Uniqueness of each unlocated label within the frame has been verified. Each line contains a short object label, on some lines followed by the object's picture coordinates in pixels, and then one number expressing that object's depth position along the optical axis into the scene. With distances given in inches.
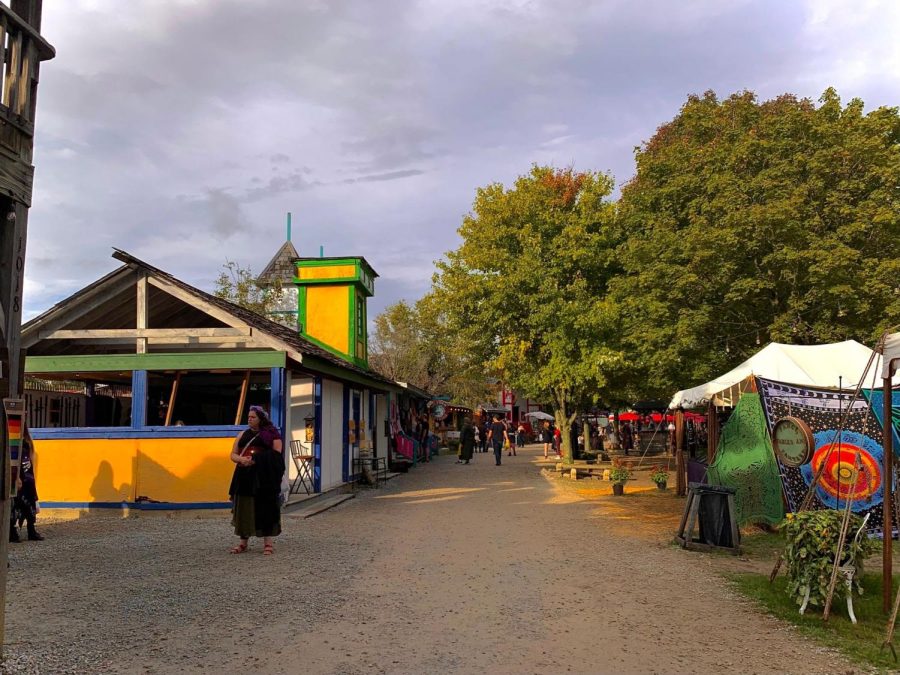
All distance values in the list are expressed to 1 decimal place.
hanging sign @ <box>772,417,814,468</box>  307.6
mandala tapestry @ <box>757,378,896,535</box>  389.4
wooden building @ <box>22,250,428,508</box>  474.3
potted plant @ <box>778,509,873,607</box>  229.3
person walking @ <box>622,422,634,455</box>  1275.8
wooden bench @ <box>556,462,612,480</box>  783.7
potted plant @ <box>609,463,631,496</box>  618.3
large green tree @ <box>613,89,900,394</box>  525.0
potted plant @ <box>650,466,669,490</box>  639.1
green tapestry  410.9
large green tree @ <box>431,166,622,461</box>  805.9
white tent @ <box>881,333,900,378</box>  238.8
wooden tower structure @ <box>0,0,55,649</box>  183.3
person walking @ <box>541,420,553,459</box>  1216.2
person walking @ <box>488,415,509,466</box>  990.4
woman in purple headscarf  338.0
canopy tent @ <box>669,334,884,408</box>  433.4
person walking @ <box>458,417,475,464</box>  1048.2
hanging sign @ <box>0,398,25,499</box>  183.3
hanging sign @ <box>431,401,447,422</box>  1408.7
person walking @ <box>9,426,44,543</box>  377.7
